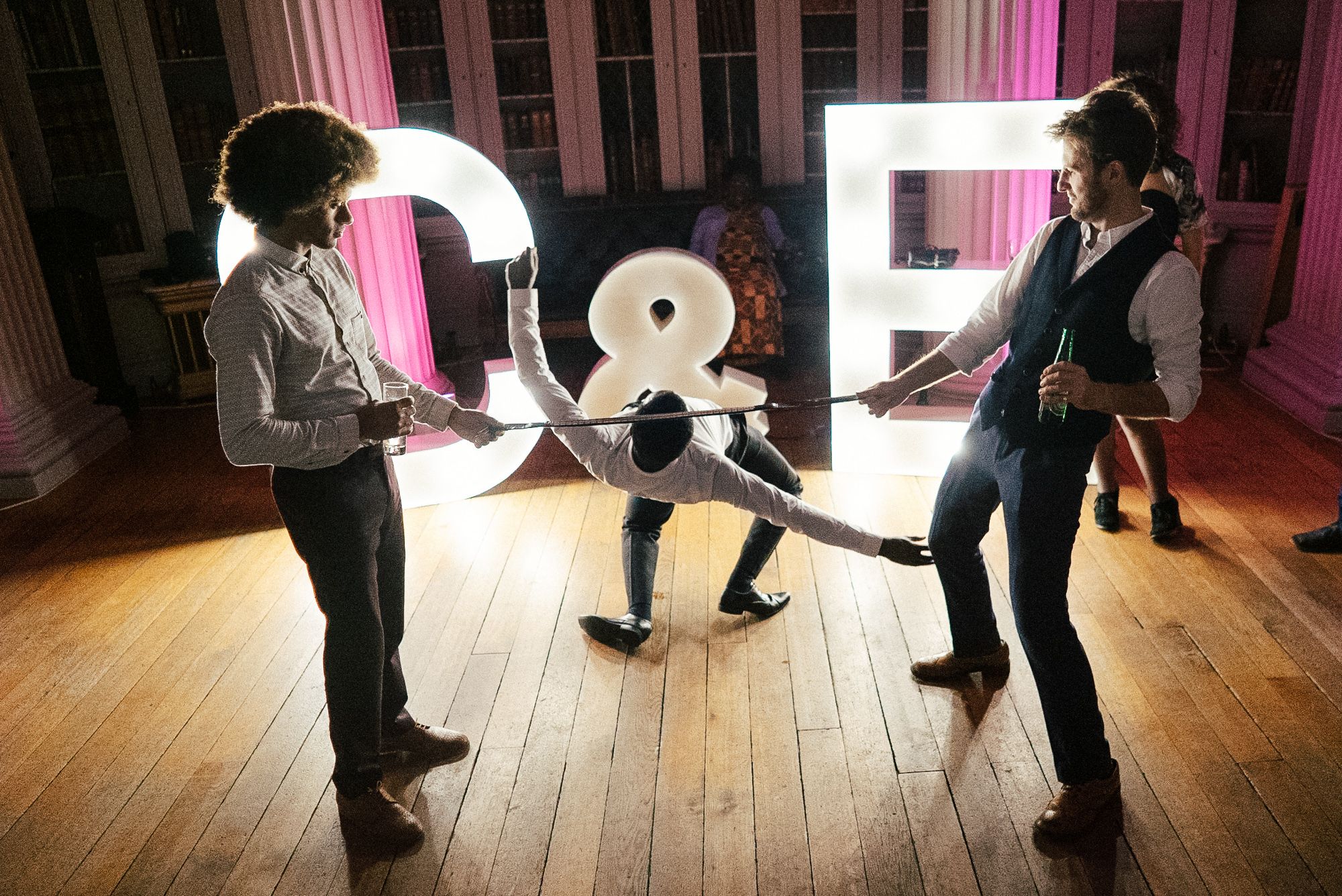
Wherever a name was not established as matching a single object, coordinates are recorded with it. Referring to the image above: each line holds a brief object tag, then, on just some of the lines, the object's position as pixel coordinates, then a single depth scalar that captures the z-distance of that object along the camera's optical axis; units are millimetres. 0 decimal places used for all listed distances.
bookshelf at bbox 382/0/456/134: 6816
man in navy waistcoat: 2037
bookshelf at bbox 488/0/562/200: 6852
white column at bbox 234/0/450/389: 4359
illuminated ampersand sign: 3498
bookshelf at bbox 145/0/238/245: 6102
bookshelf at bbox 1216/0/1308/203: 5539
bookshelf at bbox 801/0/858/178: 6844
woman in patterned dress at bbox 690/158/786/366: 5707
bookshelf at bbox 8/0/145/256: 5871
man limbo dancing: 2727
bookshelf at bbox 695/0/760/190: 6824
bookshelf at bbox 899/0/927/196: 6758
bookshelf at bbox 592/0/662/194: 6852
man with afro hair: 2020
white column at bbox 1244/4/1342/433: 4500
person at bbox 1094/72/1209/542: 3170
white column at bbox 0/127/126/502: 4746
